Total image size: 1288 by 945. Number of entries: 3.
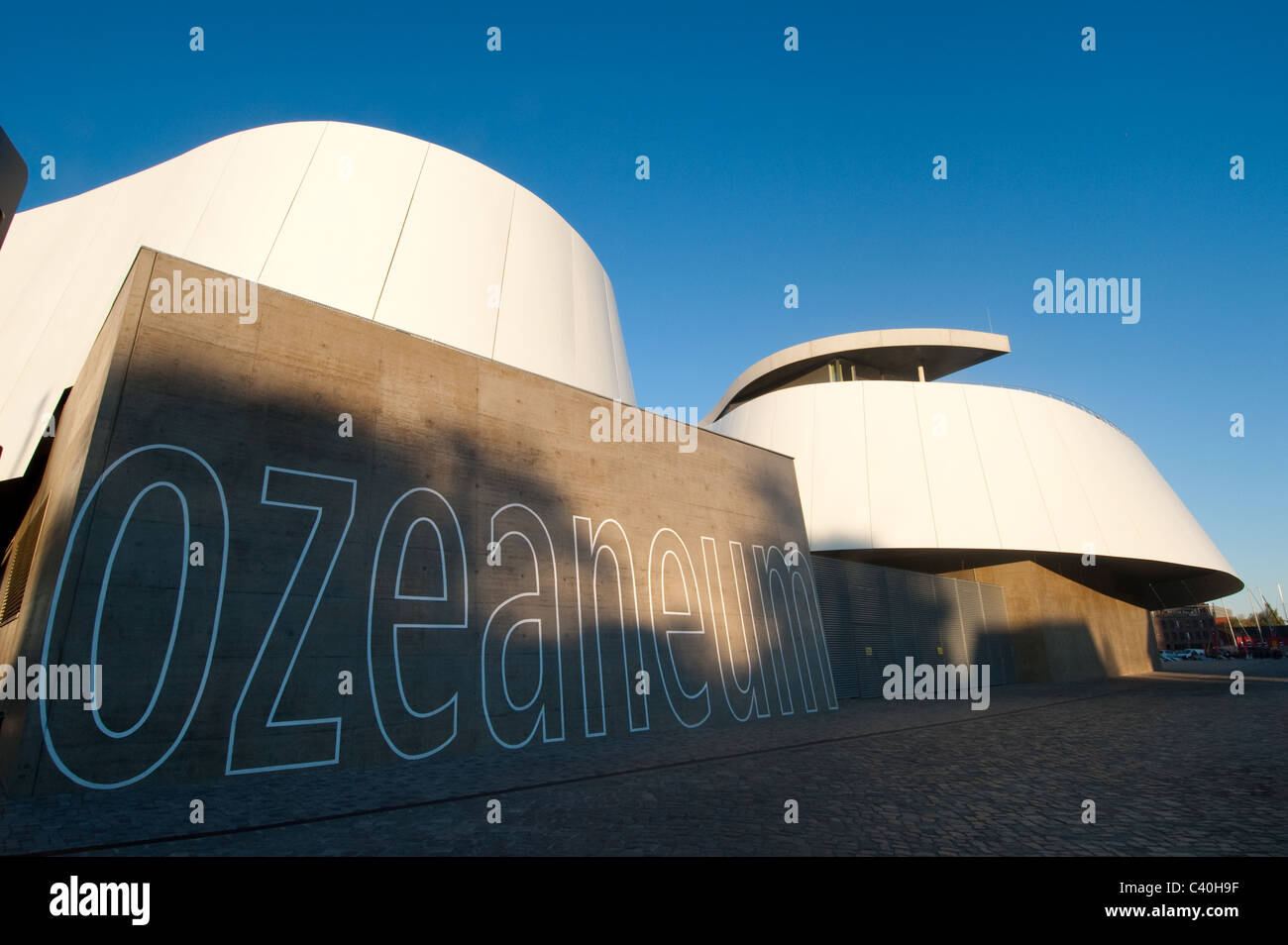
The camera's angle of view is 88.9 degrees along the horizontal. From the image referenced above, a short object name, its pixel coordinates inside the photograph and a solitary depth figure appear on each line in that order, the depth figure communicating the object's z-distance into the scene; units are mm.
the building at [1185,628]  87875
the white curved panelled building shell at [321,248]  13242
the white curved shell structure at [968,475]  20469
